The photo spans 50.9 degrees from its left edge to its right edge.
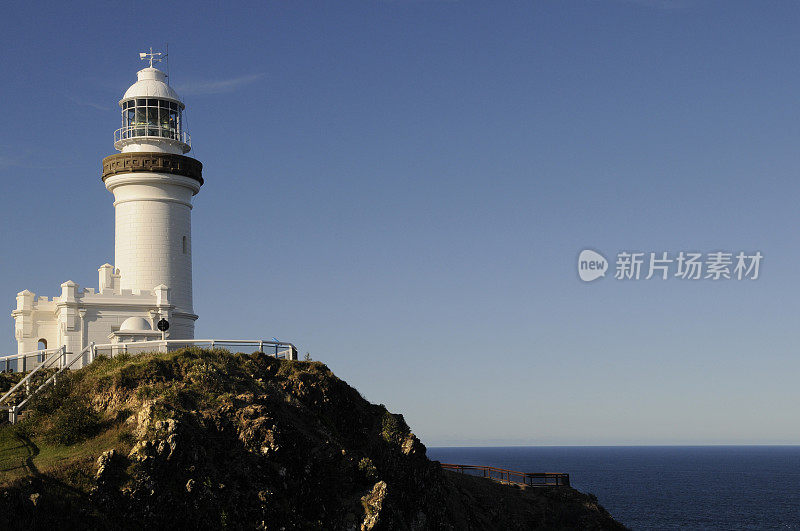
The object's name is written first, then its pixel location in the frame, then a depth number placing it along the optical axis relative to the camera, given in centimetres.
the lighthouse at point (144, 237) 4806
